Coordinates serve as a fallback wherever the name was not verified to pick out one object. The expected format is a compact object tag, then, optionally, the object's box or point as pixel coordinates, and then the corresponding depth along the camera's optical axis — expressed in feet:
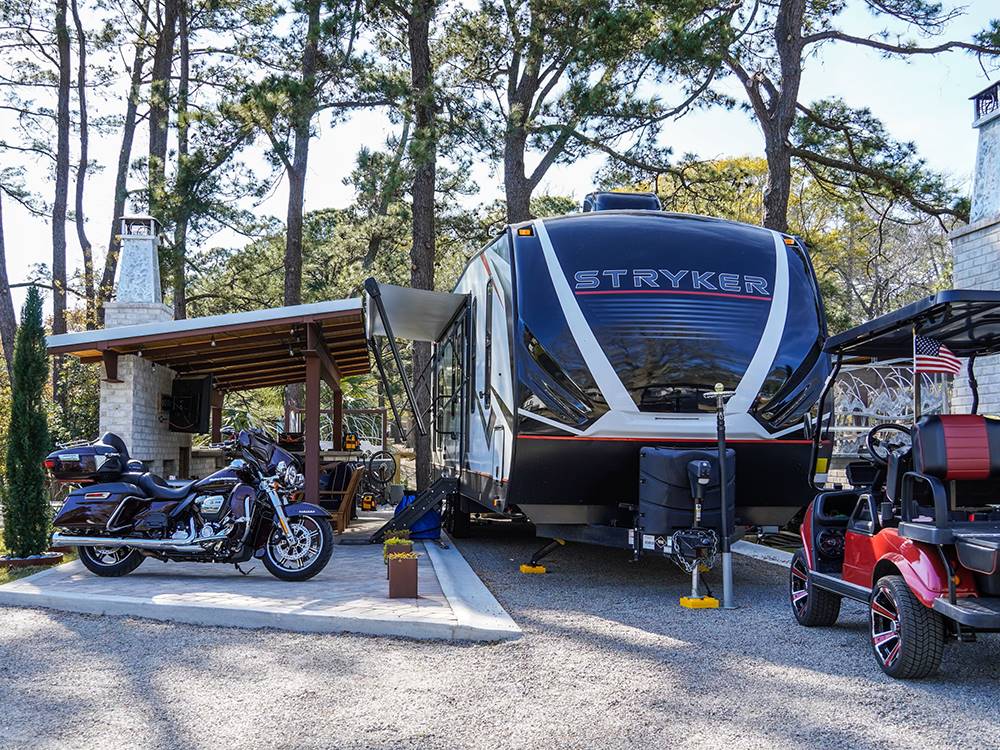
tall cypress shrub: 29.76
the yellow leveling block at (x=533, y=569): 30.06
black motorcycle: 26.53
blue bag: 37.99
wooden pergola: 35.09
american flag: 17.67
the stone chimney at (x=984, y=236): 38.96
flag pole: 18.33
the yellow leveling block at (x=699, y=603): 23.85
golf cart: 15.56
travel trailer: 24.70
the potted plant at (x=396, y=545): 24.97
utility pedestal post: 23.12
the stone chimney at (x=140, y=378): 38.09
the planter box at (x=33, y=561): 29.73
